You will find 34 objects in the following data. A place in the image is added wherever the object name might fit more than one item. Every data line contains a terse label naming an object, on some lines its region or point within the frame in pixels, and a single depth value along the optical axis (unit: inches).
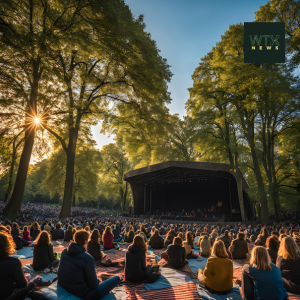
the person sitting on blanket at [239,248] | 241.6
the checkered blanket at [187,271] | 169.0
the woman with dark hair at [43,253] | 161.0
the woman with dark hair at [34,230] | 301.0
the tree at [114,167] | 1470.2
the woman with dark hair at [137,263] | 143.7
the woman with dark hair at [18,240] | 241.0
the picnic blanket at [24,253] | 219.5
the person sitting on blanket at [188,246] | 231.1
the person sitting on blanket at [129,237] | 334.3
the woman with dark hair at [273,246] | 178.1
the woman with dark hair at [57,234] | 334.0
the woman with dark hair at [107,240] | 273.0
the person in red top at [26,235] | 296.2
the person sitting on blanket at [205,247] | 245.8
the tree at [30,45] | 409.1
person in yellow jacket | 124.1
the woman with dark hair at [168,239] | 284.8
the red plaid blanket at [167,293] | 122.0
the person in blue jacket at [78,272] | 103.3
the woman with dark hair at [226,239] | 265.9
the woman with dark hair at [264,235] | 288.5
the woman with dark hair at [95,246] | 189.0
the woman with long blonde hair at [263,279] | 100.0
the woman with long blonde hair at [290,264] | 123.3
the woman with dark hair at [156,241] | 296.7
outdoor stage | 742.5
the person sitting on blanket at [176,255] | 182.7
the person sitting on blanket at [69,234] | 314.2
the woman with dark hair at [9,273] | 93.3
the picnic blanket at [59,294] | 102.4
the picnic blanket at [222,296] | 123.9
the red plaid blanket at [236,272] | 171.2
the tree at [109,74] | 498.3
